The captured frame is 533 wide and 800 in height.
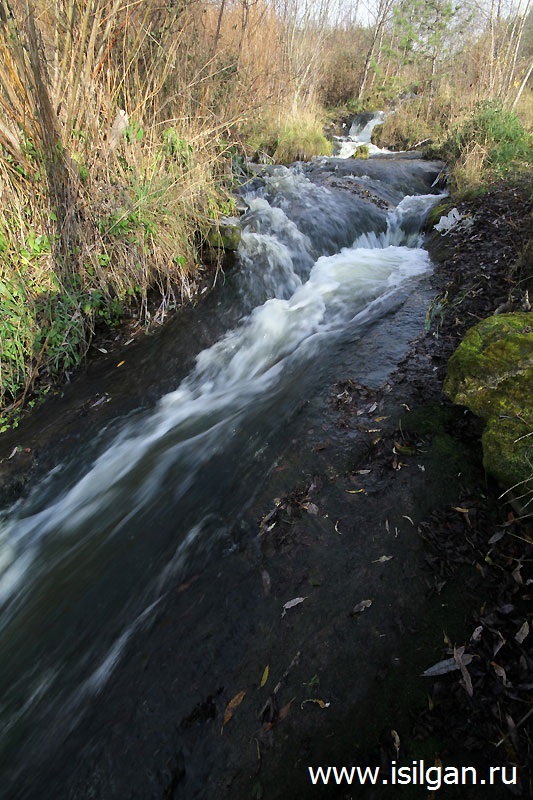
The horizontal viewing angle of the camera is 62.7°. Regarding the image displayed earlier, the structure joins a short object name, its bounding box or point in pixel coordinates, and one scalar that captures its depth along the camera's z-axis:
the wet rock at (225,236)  5.46
